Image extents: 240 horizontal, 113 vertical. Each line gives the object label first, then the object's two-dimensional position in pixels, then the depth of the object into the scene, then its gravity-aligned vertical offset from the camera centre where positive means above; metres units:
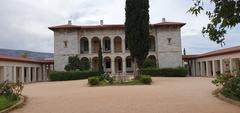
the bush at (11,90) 8.48 -1.22
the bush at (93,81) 14.39 -1.37
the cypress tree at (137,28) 17.12 +3.38
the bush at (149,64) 23.83 -0.15
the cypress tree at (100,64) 21.34 -0.05
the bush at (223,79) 8.68 -0.83
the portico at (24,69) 19.97 -0.53
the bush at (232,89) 7.37 -1.15
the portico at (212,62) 19.67 +0.02
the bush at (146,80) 14.50 -1.36
